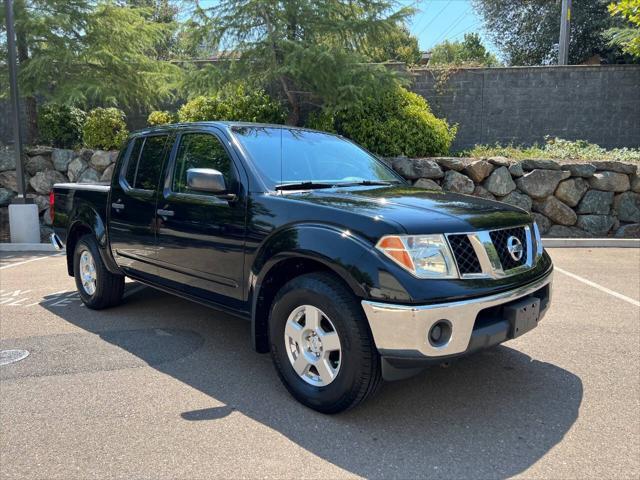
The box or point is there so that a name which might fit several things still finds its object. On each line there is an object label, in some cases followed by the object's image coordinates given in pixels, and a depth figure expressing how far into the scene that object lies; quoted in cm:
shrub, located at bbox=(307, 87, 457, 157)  1095
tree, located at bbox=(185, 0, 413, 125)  1024
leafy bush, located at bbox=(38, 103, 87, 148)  1265
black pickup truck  295
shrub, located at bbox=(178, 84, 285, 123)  1125
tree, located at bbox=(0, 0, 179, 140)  1080
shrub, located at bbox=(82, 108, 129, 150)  1195
